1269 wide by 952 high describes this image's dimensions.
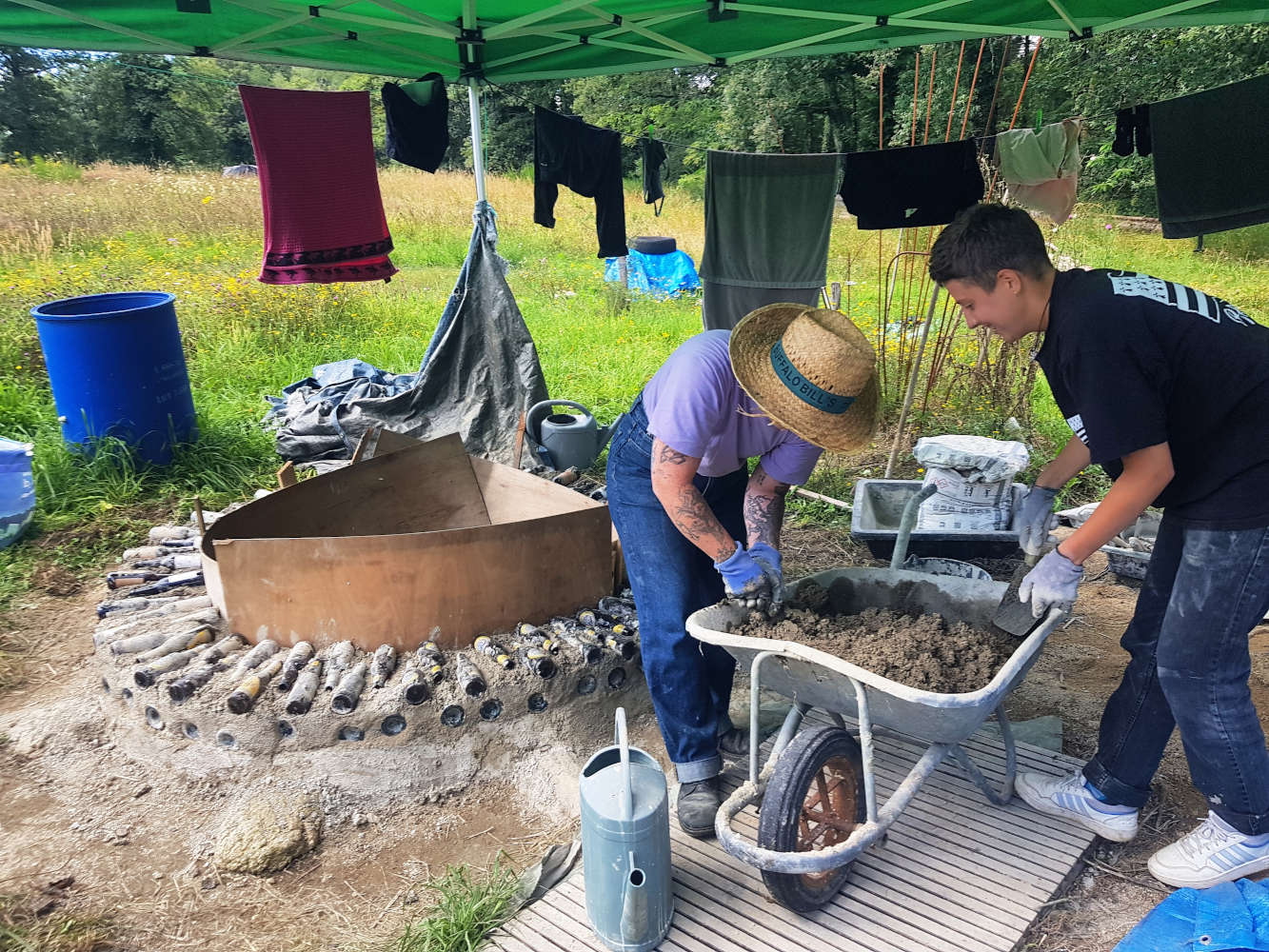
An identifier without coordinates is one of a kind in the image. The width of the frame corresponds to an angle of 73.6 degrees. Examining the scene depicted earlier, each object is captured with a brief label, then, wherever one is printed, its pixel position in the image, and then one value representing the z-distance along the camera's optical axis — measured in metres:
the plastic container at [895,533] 4.31
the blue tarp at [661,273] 10.45
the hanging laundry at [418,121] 4.68
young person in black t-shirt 1.92
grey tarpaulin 5.31
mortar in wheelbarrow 1.93
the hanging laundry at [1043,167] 4.62
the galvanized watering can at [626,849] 2.06
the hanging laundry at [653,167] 6.18
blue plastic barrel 4.67
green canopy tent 3.58
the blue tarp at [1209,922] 1.99
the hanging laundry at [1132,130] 4.23
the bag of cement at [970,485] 4.33
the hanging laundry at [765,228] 5.48
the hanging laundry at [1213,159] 3.92
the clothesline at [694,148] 4.14
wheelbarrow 1.97
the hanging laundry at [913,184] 4.80
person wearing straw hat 2.16
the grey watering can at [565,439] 5.05
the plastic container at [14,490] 4.27
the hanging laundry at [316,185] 4.41
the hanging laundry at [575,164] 5.24
